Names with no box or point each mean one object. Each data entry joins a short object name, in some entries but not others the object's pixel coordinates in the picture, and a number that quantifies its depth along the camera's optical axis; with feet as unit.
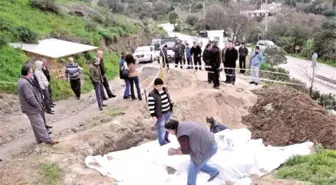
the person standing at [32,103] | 26.40
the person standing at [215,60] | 44.04
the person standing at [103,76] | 40.51
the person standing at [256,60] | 48.98
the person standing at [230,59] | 47.01
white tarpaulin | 24.70
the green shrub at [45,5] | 83.48
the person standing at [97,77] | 38.63
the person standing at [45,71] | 41.22
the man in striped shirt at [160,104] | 28.25
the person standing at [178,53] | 61.16
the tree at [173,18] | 252.05
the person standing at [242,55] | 52.12
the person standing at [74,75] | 44.06
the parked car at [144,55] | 90.74
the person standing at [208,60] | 45.65
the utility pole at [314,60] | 48.79
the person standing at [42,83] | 35.58
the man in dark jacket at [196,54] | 55.98
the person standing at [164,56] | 56.81
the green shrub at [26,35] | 61.62
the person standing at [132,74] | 40.29
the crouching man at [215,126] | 30.52
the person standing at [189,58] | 59.26
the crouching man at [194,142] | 20.29
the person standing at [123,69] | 41.32
